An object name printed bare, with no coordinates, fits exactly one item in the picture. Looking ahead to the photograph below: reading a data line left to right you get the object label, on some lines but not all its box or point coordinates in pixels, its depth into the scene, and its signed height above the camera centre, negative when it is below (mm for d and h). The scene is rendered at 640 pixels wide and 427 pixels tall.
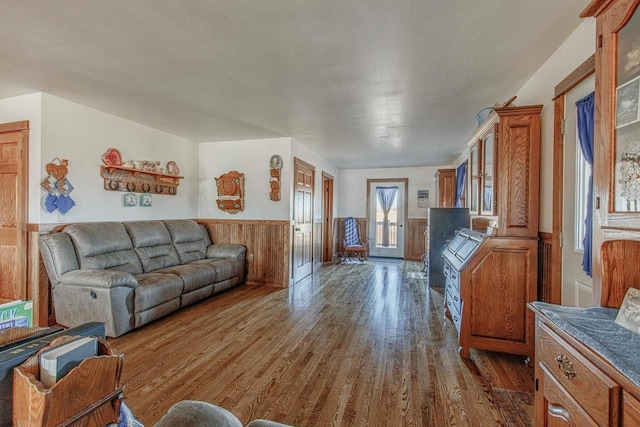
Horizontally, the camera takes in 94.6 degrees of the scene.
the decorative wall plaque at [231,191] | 5082 +358
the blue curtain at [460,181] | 5234 +633
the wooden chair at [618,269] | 1179 -215
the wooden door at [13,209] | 3184 +6
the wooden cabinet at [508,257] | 2365 -342
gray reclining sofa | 2881 -730
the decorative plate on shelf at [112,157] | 3732 +681
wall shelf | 3800 +435
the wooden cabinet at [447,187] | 6156 +567
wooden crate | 524 -353
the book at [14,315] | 780 -290
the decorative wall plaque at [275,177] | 4836 +579
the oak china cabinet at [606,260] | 901 -180
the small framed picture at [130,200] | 4039 +149
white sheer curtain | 7996 +309
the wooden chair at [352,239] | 7520 -667
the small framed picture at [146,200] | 4293 +160
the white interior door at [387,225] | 7930 -326
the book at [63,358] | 570 -301
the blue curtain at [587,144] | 1803 +448
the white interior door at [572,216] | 1978 -6
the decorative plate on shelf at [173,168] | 4680 +690
